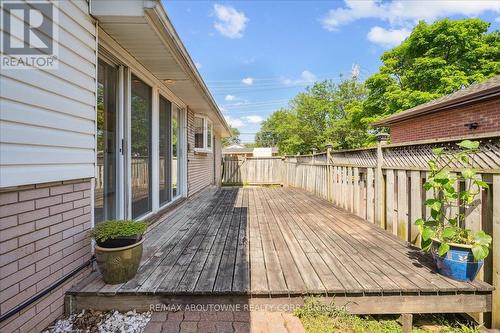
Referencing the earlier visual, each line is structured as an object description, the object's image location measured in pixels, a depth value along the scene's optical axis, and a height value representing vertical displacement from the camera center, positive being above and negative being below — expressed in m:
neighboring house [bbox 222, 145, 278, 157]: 30.73 +1.38
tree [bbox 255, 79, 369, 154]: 22.39 +4.12
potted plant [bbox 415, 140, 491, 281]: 2.15 -0.57
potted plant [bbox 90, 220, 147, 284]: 2.05 -0.70
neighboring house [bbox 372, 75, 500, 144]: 6.08 +1.39
